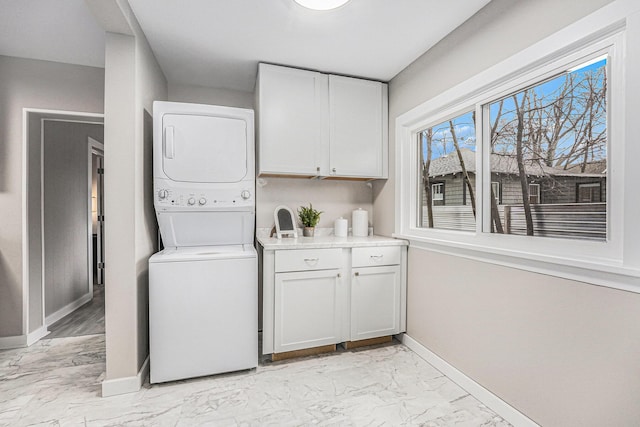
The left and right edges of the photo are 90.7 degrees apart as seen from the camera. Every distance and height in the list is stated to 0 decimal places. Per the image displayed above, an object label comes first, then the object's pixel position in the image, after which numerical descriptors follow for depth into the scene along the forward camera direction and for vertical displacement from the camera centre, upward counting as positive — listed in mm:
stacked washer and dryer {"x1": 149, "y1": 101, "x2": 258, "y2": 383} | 1976 -271
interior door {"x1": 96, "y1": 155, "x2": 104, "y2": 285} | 4609 -309
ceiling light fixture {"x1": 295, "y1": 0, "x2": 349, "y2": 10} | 1702 +1119
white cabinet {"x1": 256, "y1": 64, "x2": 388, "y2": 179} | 2523 +713
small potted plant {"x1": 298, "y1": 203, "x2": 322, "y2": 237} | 2869 -98
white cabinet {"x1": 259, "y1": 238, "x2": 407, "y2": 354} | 2270 -643
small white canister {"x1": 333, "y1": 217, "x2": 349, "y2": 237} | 2930 -166
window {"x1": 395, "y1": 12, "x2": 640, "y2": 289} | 1253 +260
